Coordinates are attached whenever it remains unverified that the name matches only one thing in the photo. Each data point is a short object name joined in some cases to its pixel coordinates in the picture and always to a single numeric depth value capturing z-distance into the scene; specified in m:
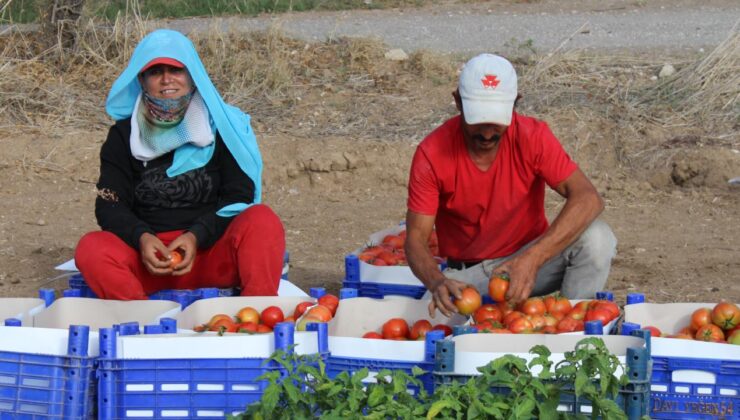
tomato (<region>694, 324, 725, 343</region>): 8.27
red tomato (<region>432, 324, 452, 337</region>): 8.79
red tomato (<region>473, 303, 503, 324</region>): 8.86
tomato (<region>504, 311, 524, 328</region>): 8.73
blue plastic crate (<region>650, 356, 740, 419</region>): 7.32
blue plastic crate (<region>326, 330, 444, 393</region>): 7.33
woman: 10.17
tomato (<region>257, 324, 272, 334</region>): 8.68
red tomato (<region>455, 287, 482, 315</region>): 8.74
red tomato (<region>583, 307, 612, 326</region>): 8.40
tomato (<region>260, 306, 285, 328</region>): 8.96
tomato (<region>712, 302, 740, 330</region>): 8.45
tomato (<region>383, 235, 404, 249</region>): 11.35
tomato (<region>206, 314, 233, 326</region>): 8.82
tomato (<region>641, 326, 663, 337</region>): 8.30
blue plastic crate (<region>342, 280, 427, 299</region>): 10.47
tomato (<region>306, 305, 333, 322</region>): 8.60
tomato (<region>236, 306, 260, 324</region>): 9.01
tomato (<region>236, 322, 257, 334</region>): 8.48
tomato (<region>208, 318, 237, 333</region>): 8.58
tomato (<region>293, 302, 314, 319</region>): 9.09
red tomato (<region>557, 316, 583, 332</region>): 8.53
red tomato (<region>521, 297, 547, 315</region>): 9.03
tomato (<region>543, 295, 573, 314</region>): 9.09
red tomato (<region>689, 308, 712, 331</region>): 8.61
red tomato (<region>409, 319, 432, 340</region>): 8.76
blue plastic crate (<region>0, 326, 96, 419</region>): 7.49
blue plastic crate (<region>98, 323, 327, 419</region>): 7.37
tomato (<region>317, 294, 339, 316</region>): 8.90
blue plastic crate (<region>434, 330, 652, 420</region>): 6.84
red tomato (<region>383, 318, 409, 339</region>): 8.83
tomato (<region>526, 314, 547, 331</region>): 8.70
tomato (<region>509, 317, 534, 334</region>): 8.48
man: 9.08
